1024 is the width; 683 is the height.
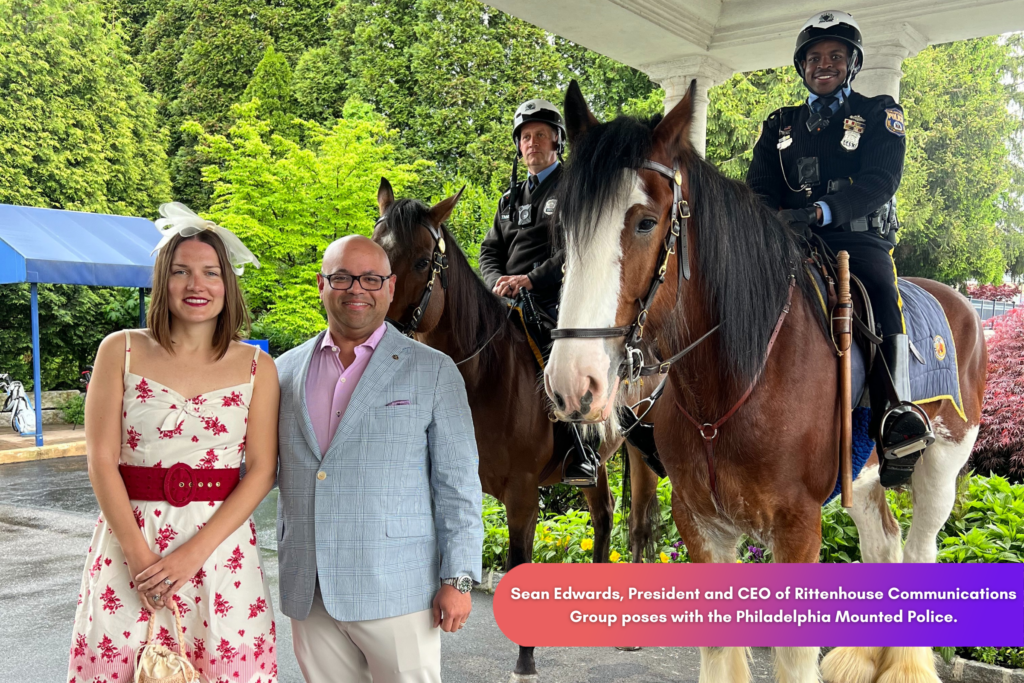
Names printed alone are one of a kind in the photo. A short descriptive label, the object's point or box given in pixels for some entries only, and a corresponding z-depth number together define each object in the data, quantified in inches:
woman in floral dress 86.7
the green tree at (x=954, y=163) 964.0
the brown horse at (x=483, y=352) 149.4
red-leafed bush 290.7
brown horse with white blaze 88.7
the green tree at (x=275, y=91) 1090.1
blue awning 500.7
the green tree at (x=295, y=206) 666.8
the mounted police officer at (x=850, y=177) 118.5
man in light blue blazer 90.3
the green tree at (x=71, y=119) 842.8
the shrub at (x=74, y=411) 658.8
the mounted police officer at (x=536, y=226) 156.6
